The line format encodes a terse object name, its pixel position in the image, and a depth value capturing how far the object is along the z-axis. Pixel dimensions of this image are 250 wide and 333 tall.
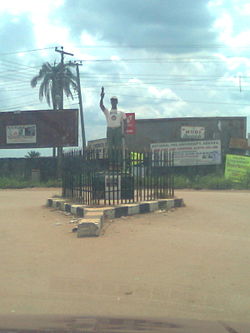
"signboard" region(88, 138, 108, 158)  10.75
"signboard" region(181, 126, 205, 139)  29.25
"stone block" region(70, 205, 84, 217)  10.10
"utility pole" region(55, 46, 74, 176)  35.21
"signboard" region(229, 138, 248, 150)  28.38
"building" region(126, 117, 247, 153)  28.91
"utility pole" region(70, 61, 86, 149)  34.78
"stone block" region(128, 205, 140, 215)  10.16
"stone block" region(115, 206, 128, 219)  9.84
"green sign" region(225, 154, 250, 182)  25.25
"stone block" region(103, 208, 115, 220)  9.52
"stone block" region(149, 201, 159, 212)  10.72
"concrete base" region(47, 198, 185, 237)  7.82
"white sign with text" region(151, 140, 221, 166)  27.00
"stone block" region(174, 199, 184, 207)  11.74
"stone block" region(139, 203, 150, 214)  10.48
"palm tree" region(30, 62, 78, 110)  36.59
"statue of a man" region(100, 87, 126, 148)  12.88
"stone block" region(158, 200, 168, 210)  11.14
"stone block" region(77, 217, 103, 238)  7.79
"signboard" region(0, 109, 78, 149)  29.84
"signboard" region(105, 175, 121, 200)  11.12
